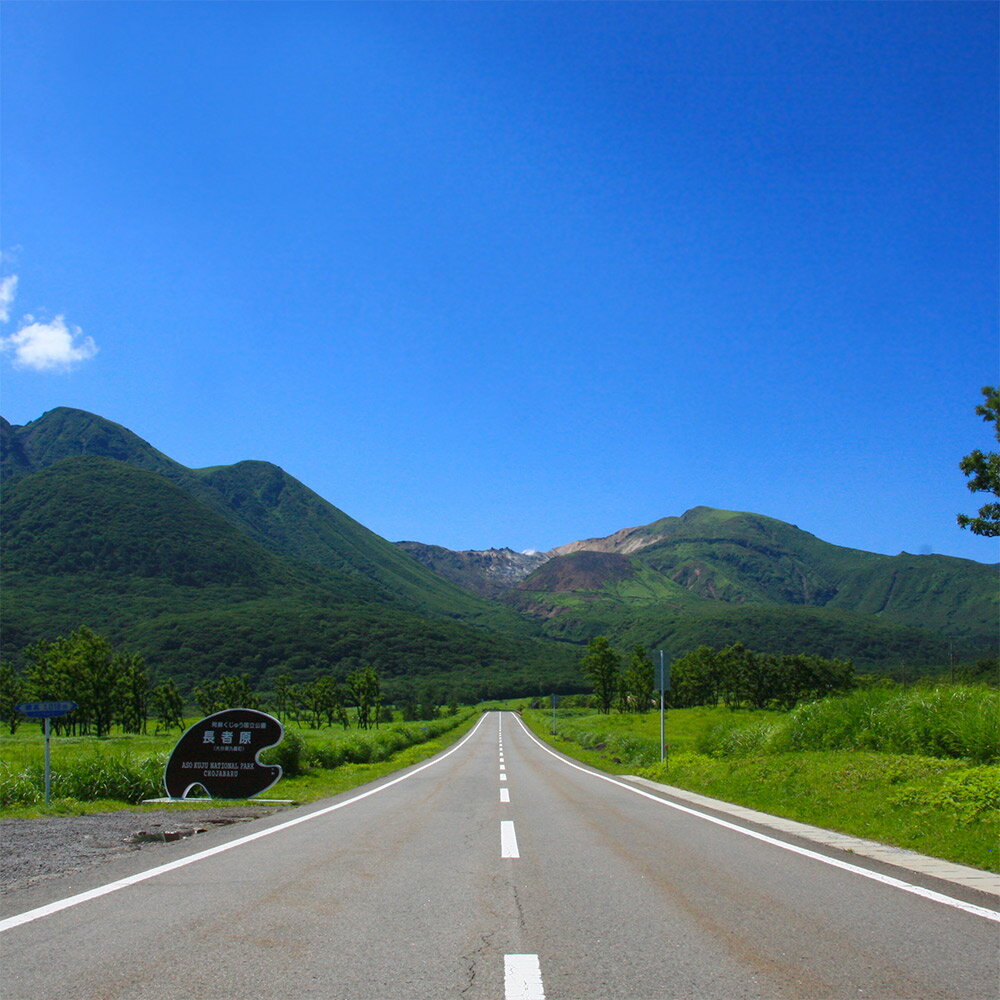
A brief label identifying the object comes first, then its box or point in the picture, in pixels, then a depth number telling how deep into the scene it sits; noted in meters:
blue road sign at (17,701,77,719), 13.57
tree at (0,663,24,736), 74.91
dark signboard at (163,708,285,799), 16.75
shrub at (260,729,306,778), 23.41
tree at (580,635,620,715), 104.69
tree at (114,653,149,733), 71.94
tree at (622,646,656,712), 102.56
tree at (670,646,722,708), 108.75
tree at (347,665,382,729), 100.94
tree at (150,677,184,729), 78.12
